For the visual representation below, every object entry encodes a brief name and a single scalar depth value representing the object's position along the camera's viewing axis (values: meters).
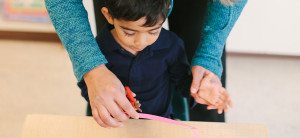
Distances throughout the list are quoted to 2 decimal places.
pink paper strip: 0.63
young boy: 0.60
